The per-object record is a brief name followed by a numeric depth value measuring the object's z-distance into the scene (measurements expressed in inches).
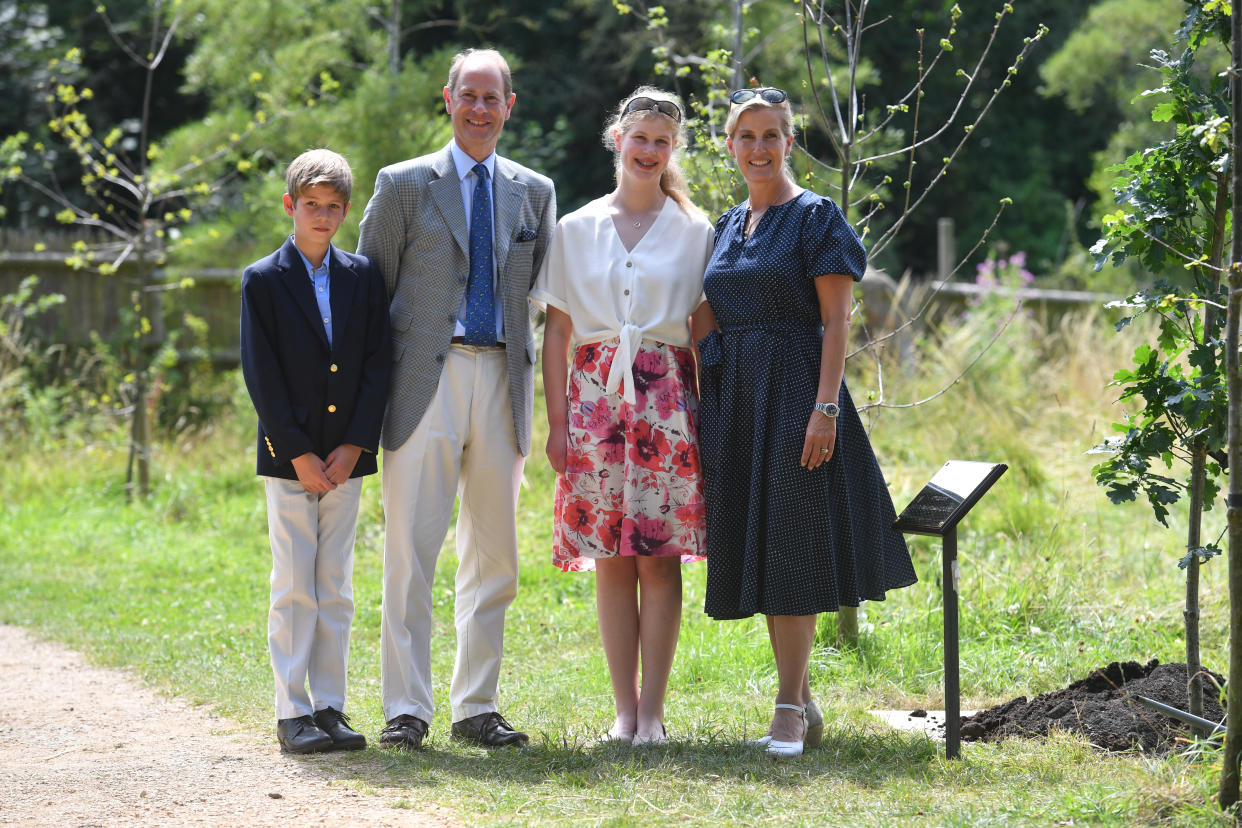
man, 321.7
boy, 313.1
